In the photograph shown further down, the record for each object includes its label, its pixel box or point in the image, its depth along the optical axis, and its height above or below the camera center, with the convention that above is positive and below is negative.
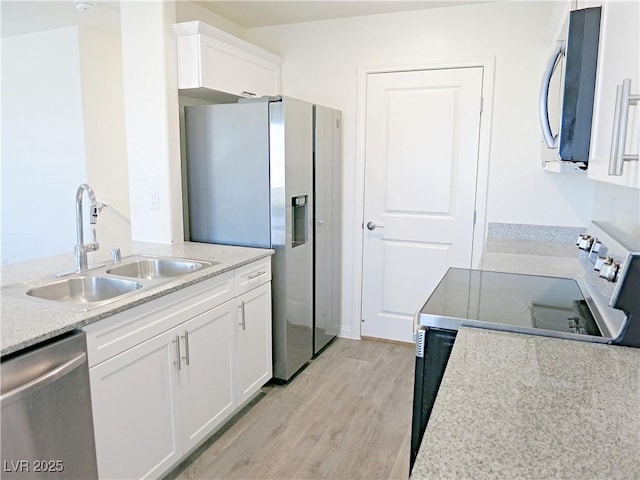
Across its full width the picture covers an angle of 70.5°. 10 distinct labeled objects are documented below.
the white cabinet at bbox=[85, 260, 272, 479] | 1.59 -0.85
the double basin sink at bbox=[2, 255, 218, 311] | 1.80 -0.48
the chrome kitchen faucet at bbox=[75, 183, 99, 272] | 1.99 -0.28
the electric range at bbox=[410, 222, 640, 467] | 1.16 -0.44
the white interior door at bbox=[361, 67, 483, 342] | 3.13 -0.09
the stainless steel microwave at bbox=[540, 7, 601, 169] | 1.17 +0.23
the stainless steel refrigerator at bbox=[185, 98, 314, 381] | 2.63 -0.09
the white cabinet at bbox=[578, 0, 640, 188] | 0.85 +0.20
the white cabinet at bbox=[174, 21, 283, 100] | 2.64 +0.67
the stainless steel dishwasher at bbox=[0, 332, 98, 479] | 1.26 -0.72
